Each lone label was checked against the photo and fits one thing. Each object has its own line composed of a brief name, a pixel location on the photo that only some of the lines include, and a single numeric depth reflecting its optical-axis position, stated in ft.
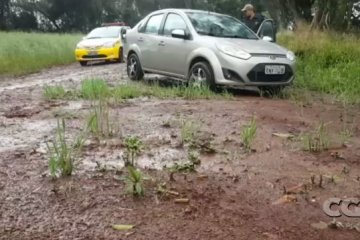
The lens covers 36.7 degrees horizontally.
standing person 41.17
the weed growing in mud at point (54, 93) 29.55
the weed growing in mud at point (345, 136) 18.78
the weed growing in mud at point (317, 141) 17.34
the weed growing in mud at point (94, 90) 27.40
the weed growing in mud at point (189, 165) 14.78
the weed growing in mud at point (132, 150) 15.18
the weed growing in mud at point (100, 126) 18.37
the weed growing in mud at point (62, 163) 13.76
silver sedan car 29.43
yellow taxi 61.11
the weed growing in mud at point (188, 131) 18.15
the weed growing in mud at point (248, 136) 17.47
